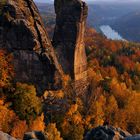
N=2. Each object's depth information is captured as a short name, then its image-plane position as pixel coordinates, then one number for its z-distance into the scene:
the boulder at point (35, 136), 44.31
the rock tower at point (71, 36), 103.81
